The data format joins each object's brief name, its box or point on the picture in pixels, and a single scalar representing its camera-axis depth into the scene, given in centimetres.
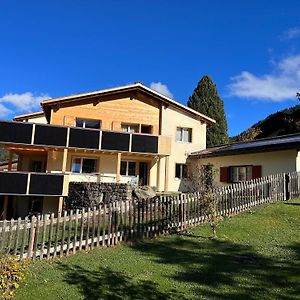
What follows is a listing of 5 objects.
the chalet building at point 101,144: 2178
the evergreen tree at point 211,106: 4575
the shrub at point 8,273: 618
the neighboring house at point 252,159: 1939
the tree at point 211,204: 1266
